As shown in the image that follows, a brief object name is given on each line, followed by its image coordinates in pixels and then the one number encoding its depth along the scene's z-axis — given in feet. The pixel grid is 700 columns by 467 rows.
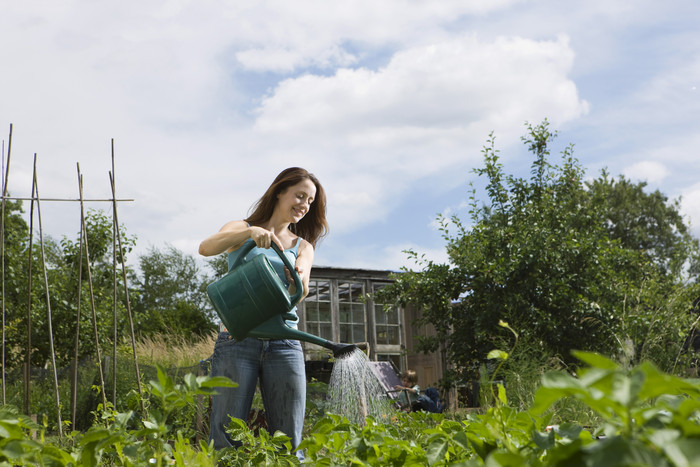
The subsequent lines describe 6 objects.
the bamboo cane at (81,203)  15.90
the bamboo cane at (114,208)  15.87
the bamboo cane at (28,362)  16.78
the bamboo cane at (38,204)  16.44
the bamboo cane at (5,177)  16.24
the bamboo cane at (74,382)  17.74
